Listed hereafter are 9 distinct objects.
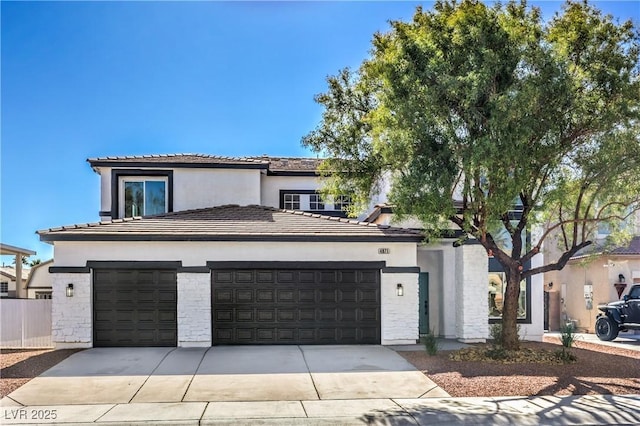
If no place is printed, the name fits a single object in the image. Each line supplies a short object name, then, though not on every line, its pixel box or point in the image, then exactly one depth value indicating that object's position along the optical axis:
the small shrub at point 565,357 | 13.82
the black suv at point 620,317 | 19.53
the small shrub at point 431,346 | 14.44
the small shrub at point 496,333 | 15.41
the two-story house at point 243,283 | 15.71
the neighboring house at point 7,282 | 37.69
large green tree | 12.99
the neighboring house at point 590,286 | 24.31
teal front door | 18.66
